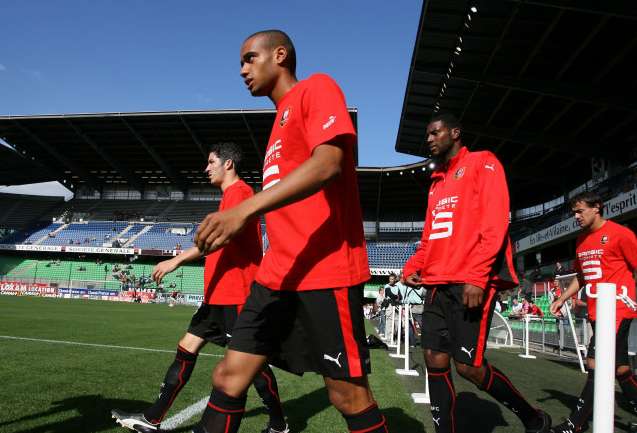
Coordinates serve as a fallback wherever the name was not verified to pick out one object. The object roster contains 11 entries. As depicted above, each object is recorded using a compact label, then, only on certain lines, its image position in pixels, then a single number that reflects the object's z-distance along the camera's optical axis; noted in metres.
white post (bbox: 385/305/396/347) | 10.65
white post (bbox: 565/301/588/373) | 7.69
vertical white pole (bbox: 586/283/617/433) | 1.33
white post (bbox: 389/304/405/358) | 8.25
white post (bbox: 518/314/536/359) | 9.64
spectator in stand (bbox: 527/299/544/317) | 13.68
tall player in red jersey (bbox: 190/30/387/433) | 1.83
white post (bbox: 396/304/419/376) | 6.25
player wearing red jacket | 2.92
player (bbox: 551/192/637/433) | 3.90
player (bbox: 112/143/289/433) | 3.28
